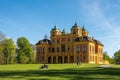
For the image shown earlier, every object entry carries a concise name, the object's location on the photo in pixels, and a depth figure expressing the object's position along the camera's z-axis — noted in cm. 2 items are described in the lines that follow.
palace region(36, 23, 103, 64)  4395
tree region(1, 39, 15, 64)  4550
